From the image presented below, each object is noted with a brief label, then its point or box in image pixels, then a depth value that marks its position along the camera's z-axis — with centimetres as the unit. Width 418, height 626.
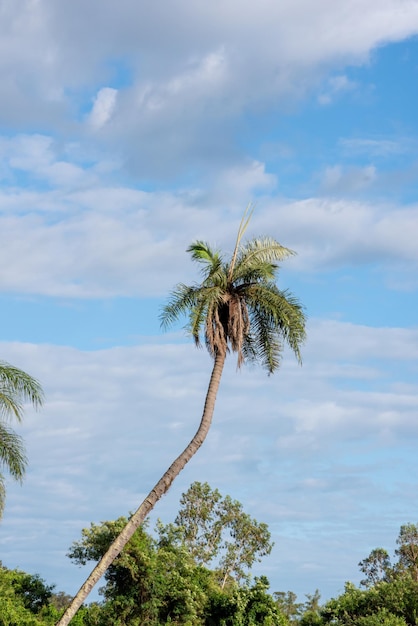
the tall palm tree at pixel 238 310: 3350
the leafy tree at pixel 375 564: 8088
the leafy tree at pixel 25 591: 5000
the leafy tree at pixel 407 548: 7607
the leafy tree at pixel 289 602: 8962
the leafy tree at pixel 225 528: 6744
